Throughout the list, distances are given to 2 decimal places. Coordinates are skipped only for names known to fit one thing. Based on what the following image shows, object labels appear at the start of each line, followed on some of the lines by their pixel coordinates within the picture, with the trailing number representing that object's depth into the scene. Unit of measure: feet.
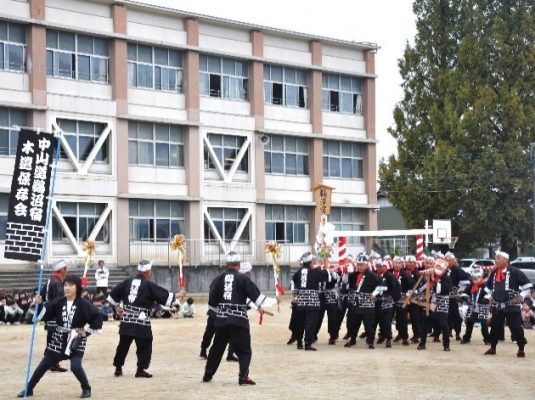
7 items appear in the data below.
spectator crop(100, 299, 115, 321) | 100.27
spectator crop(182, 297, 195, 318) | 106.73
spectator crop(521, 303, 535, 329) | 88.74
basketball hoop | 140.73
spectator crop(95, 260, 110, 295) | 117.08
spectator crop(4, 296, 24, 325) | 97.14
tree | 160.25
